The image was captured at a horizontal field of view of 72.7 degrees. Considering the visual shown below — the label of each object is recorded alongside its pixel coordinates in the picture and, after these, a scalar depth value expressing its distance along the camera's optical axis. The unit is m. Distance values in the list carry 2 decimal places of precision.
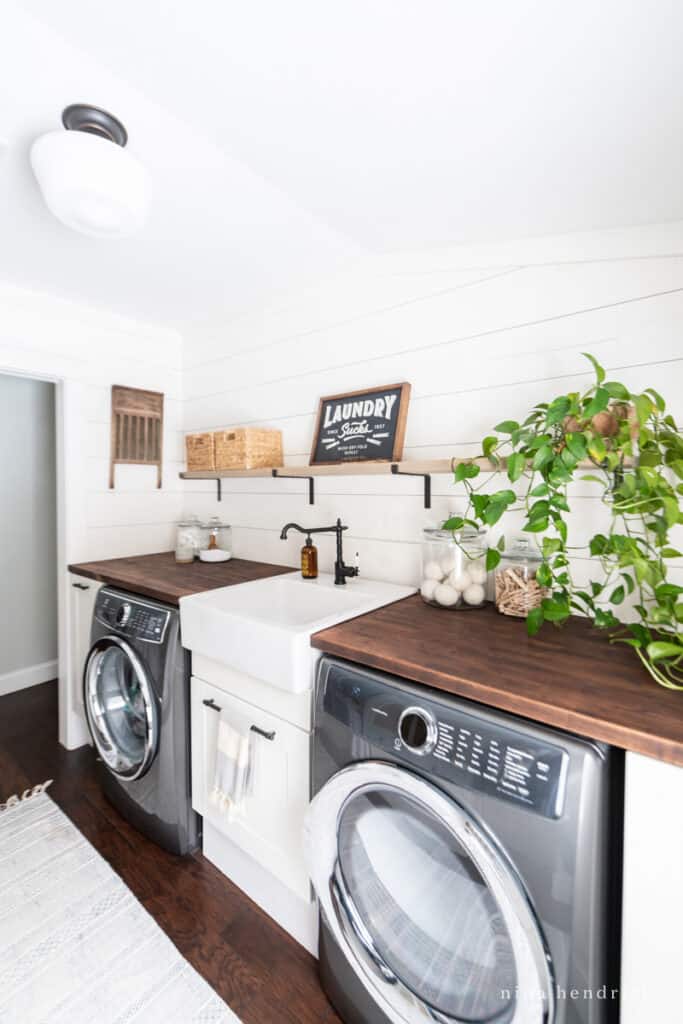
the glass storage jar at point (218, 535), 2.47
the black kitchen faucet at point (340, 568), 1.83
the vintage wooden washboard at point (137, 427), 2.56
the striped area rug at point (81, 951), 1.24
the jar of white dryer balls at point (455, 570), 1.52
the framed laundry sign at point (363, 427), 1.80
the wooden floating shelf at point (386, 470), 1.43
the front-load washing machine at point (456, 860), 0.76
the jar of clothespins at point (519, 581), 1.40
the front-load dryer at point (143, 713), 1.67
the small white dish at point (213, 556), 2.38
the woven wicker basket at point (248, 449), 2.12
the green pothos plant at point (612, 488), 0.97
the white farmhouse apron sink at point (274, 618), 1.23
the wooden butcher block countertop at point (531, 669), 0.78
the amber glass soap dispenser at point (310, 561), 1.94
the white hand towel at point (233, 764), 1.42
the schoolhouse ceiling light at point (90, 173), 1.12
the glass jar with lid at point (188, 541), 2.44
